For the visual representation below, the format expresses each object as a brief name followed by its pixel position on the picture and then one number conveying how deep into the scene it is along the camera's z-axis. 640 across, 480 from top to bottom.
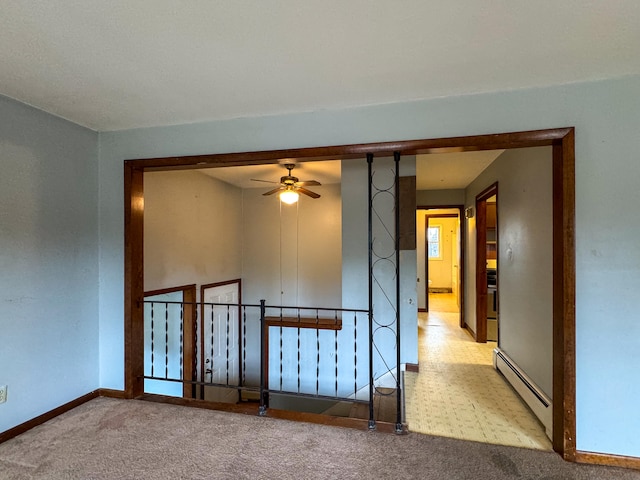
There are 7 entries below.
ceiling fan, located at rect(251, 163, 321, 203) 3.67
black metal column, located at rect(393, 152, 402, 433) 2.13
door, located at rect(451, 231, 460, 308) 8.79
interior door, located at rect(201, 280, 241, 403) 4.65
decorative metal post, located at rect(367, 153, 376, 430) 2.20
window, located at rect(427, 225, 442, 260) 9.34
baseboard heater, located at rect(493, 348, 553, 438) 2.20
